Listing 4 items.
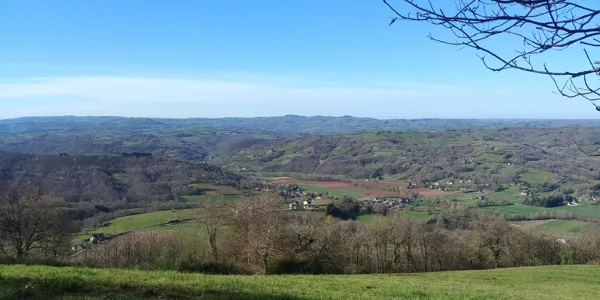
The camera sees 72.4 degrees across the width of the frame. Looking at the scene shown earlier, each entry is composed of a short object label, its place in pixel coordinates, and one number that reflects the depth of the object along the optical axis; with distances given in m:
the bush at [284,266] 26.09
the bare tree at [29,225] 29.35
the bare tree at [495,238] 38.88
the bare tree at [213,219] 31.55
